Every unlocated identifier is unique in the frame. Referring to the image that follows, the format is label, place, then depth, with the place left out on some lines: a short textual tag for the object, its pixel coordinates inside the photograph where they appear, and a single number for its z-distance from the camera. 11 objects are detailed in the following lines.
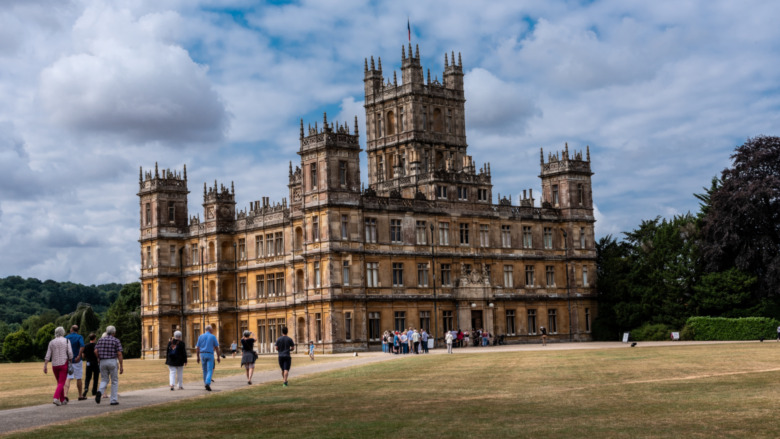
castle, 70.62
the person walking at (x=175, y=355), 29.33
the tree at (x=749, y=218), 70.62
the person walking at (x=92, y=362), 28.39
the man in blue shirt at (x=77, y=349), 27.76
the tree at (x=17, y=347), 92.75
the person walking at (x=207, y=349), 30.09
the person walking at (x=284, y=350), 31.00
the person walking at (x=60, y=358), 25.80
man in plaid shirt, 26.02
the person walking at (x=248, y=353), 32.05
